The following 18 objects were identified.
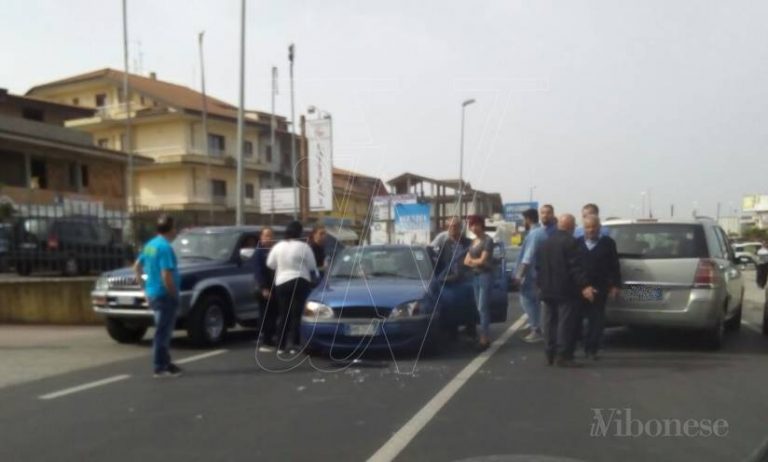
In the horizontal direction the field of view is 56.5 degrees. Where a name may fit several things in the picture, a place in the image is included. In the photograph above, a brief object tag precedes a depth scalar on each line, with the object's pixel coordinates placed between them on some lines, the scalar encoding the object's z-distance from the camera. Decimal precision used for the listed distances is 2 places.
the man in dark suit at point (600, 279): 8.14
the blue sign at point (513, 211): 50.25
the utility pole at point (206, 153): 39.47
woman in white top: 8.82
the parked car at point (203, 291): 9.85
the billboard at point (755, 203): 95.56
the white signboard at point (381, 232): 17.74
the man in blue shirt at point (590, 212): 8.61
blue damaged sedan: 8.29
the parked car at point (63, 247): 14.13
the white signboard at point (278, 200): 20.00
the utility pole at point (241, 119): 17.50
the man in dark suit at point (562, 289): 7.77
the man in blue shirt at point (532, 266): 9.47
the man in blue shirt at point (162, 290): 7.61
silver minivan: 8.46
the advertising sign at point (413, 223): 22.34
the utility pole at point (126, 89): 31.32
